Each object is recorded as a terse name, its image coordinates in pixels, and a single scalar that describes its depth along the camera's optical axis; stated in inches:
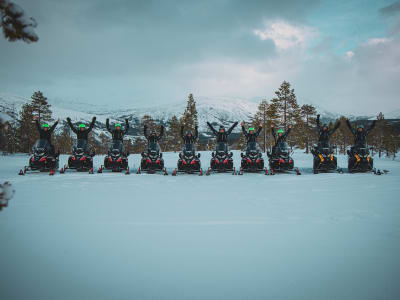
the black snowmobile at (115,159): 506.6
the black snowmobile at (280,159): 508.4
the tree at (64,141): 2389.3
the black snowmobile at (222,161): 508.4
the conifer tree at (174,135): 1980.8
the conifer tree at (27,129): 1464.1
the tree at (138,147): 2636.8
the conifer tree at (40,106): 1462.8
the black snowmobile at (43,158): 467.5
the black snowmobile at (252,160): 504.7
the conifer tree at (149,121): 1755.2
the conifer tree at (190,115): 1579.7
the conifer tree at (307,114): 1604.3
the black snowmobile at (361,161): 493.8
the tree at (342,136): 2287.2
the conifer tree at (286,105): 1412.4
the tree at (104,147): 2962.1
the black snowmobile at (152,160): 510.3
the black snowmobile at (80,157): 498.3
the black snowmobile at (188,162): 497.4
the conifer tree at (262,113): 1763.0
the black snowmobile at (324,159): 495.5
